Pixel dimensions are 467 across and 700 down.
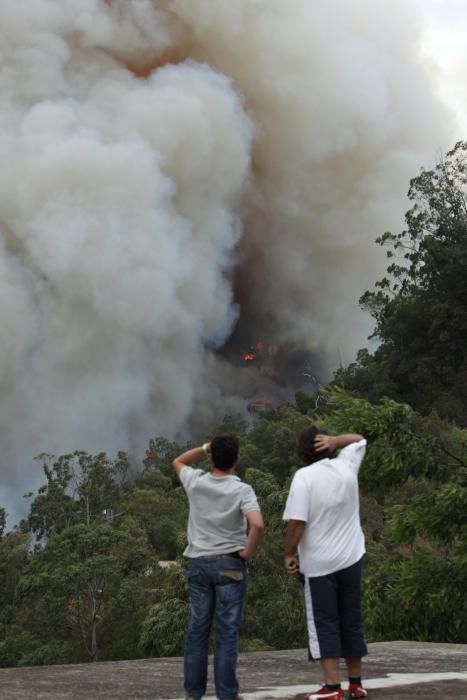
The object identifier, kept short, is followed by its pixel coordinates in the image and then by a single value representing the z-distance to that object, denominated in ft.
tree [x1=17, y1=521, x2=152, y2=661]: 93.56
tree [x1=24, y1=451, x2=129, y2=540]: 148.36
